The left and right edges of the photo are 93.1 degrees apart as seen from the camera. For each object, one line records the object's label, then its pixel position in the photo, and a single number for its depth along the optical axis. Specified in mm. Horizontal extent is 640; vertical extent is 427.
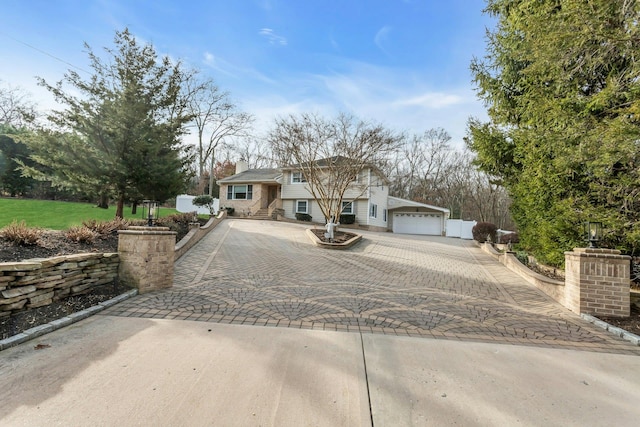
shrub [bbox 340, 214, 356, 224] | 23203
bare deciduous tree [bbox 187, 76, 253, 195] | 30125
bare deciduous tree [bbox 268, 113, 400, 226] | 16750
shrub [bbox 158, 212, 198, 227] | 11909
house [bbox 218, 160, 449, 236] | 23688
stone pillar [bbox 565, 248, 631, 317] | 4961
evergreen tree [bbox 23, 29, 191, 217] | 9719
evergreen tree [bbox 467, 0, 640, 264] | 4824
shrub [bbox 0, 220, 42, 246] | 5500
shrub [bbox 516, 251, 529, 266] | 9797
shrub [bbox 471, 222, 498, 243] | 18756
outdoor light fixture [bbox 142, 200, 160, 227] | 6121
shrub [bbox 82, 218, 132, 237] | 7704
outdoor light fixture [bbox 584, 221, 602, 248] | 5402
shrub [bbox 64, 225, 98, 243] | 6531
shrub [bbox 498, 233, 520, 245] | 16625
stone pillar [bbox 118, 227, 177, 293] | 5320
